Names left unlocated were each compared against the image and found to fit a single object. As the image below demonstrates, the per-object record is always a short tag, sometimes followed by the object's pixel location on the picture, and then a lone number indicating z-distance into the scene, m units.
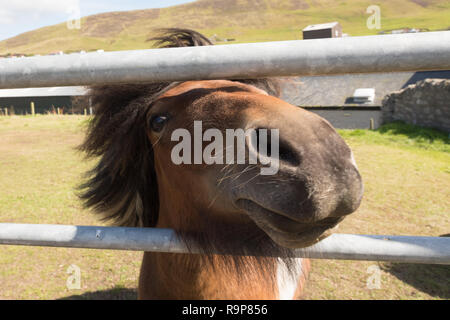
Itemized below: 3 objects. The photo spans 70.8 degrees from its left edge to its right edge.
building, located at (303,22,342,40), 33.17
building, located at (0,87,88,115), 25.08
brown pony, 0.92
